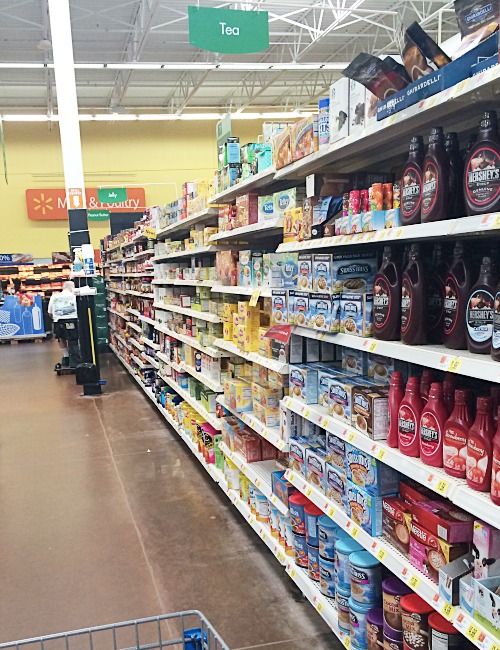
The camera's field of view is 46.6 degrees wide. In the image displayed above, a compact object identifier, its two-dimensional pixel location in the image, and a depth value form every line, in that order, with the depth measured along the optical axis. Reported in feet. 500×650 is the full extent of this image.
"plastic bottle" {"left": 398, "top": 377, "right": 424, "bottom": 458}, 6.77
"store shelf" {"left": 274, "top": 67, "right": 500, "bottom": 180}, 5.49
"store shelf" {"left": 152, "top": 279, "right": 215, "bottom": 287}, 16.06
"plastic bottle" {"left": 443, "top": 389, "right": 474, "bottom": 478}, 5.99
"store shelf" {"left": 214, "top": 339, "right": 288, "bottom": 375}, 10.52
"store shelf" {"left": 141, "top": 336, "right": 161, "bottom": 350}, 25.41
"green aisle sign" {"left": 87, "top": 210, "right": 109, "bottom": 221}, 57.26
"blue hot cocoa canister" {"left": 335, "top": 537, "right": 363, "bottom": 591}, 8.45
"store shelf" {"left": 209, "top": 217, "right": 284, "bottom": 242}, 10.84
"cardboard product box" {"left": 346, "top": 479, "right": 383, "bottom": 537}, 7.66
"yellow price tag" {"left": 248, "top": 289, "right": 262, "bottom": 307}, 11.45
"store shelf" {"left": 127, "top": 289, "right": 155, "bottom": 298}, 27.52
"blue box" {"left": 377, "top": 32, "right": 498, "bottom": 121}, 5.37
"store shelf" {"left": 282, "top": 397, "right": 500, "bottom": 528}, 5.49
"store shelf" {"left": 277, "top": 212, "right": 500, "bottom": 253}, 5.27
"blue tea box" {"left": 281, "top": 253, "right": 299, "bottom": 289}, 10.07
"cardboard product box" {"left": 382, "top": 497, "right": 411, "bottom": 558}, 7.16
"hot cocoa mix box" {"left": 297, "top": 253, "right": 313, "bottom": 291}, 9.18
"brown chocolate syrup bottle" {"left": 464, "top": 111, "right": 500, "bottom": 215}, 5.36
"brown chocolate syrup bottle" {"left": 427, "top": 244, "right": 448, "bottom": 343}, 6.72
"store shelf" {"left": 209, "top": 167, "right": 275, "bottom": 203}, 11.05
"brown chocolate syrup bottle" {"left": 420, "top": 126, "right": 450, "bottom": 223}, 6.06
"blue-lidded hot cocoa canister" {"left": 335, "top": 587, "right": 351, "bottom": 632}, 8.43
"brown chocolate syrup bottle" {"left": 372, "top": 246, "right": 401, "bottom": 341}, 7.16
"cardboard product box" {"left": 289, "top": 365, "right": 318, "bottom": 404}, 9.67
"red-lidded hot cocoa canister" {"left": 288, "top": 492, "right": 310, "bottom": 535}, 10.14
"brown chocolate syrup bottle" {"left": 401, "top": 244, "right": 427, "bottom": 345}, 6.66
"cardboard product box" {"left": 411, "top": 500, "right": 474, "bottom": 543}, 6.24
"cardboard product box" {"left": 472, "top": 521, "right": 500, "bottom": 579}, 5.65
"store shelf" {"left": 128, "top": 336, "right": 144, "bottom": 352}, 30.32
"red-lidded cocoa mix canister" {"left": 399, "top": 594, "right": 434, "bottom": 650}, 6.84
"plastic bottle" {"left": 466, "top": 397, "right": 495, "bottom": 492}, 5.63
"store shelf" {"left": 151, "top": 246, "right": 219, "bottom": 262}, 16.11
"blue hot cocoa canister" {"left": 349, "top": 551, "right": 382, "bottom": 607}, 7.99
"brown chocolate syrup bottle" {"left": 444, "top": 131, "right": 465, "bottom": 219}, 6.09
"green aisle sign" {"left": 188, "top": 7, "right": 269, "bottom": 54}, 12.81
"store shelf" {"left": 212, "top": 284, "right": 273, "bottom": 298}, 11.19
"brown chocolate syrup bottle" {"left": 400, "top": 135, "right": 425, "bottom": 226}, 6.46
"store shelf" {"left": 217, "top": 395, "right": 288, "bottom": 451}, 10.80
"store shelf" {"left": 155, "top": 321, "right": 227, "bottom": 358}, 15.52
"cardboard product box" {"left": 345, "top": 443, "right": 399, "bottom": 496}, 7.63
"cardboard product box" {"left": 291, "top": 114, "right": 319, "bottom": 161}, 8.76
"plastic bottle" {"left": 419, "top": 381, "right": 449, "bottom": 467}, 6.35
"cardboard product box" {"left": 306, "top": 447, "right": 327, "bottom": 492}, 9.24
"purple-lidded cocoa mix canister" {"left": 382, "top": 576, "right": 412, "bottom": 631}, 7.32
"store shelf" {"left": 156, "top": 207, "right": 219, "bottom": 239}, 15.92
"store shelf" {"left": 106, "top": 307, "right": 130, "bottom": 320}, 35.75
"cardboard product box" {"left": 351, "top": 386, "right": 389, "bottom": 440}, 7.54
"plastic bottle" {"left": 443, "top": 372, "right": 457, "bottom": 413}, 6.47
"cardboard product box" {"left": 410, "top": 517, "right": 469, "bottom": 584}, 6.25
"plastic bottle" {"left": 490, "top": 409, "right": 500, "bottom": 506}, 5.37
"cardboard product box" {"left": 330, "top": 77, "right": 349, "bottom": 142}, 7.84
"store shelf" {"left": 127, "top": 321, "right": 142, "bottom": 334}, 30.96
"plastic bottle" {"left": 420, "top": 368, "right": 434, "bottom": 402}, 6.81
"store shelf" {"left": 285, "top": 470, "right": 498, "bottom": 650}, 5.69
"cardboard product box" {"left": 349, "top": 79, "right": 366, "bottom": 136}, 7.46
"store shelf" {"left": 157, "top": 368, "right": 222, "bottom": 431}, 15.62
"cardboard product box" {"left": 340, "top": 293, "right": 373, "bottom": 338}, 7.76
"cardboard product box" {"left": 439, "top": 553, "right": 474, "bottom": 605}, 6.00
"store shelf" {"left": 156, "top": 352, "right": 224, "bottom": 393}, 15.43
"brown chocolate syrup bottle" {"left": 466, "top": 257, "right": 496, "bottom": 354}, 5.66
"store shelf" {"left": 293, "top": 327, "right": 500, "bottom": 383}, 5.39
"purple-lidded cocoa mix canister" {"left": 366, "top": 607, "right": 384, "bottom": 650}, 7.77
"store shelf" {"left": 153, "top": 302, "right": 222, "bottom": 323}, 15.66
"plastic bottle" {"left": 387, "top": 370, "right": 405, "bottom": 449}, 7.22
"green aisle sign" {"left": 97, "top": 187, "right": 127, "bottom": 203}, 55.48
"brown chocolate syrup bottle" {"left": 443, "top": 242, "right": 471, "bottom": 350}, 6.15
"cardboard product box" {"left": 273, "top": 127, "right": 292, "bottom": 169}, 9.62
